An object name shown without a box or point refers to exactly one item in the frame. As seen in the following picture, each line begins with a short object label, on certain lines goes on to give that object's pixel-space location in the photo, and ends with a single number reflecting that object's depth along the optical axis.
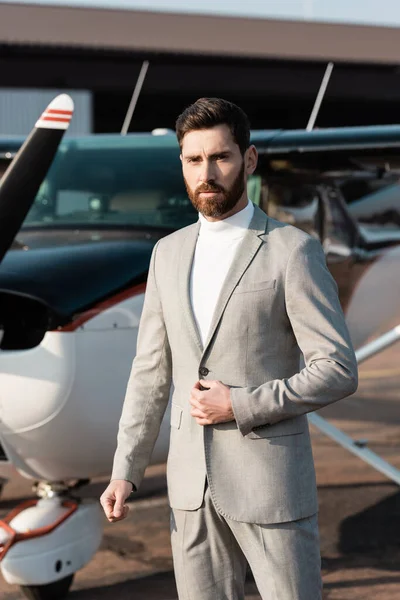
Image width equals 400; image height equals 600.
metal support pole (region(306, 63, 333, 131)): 5.33
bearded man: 1.97
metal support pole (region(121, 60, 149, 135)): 5.57
